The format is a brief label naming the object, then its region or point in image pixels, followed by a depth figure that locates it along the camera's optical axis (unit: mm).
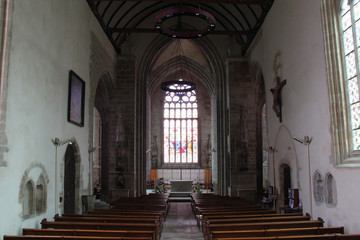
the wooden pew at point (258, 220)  8336
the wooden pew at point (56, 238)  6432
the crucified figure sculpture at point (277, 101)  13156
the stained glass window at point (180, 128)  35125
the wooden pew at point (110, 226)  7891
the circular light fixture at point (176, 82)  20969
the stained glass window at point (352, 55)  8203
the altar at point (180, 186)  24467
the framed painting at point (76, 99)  11891
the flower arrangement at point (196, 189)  24850
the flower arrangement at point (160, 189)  24852
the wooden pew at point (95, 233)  7031
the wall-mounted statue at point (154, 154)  34312
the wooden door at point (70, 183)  12555
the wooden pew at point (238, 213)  10025
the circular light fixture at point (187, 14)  12781
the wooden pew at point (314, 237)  6375
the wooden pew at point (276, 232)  6859
